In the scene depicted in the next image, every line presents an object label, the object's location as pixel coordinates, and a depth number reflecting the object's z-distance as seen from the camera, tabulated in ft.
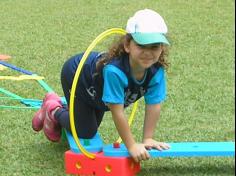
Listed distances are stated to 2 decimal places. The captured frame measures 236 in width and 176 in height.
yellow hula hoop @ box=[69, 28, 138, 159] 12.74
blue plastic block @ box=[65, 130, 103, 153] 14.00
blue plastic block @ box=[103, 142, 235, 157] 13.25
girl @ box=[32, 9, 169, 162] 12.53
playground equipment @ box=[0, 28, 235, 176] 13.25
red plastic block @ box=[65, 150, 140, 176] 13.41
